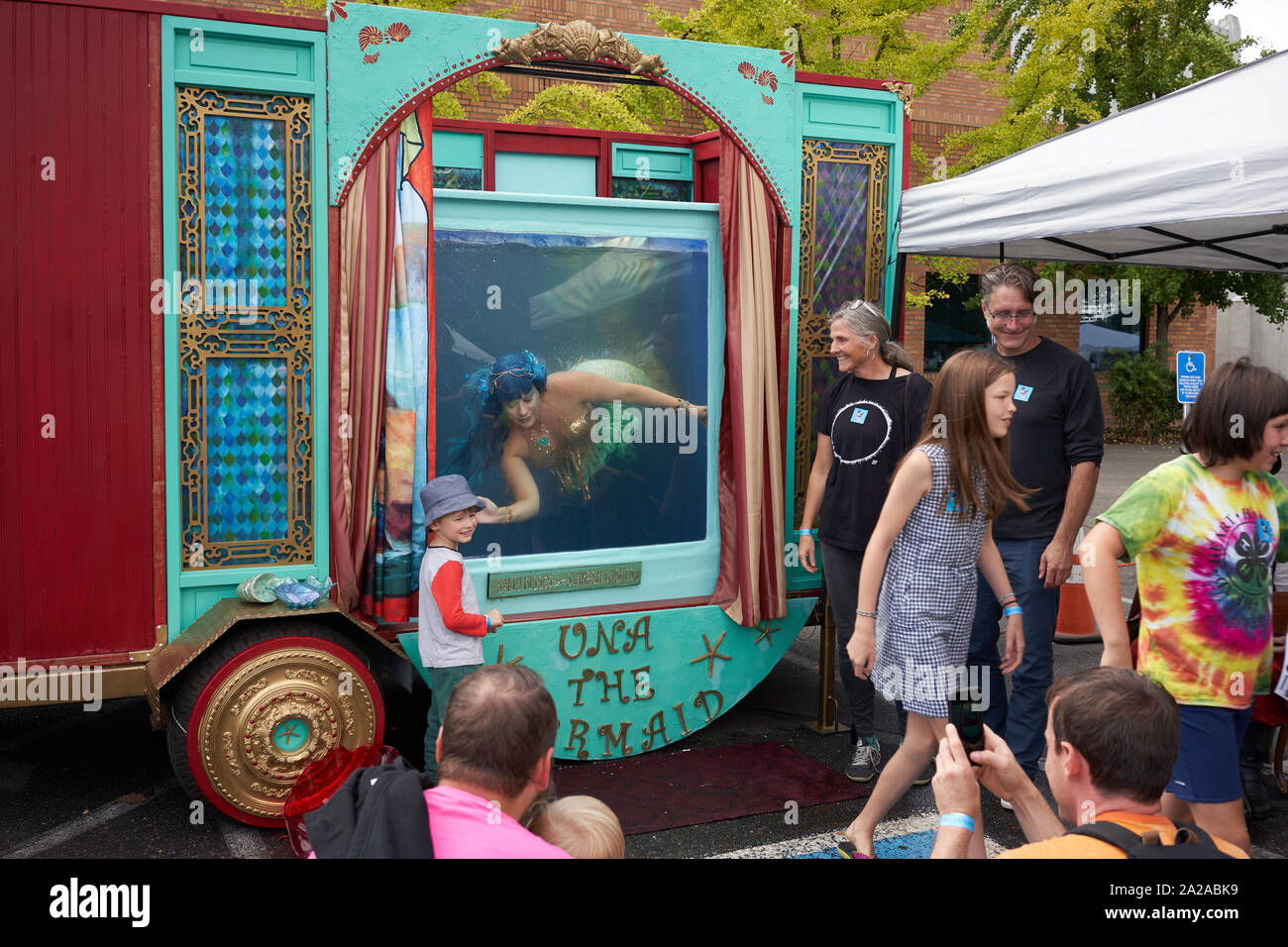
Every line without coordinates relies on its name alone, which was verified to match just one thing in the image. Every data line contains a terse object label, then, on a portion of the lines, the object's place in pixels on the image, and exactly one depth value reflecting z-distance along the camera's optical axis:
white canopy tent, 3.89
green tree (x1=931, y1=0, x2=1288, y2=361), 13.64
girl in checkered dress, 3.65
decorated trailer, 4.24
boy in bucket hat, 4.21
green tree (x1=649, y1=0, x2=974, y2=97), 12.63
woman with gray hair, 4.80
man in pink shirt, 2.00
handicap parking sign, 9.34
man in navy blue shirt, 4.57
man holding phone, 2.09
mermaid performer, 5.14
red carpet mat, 4.58
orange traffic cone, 7.48
